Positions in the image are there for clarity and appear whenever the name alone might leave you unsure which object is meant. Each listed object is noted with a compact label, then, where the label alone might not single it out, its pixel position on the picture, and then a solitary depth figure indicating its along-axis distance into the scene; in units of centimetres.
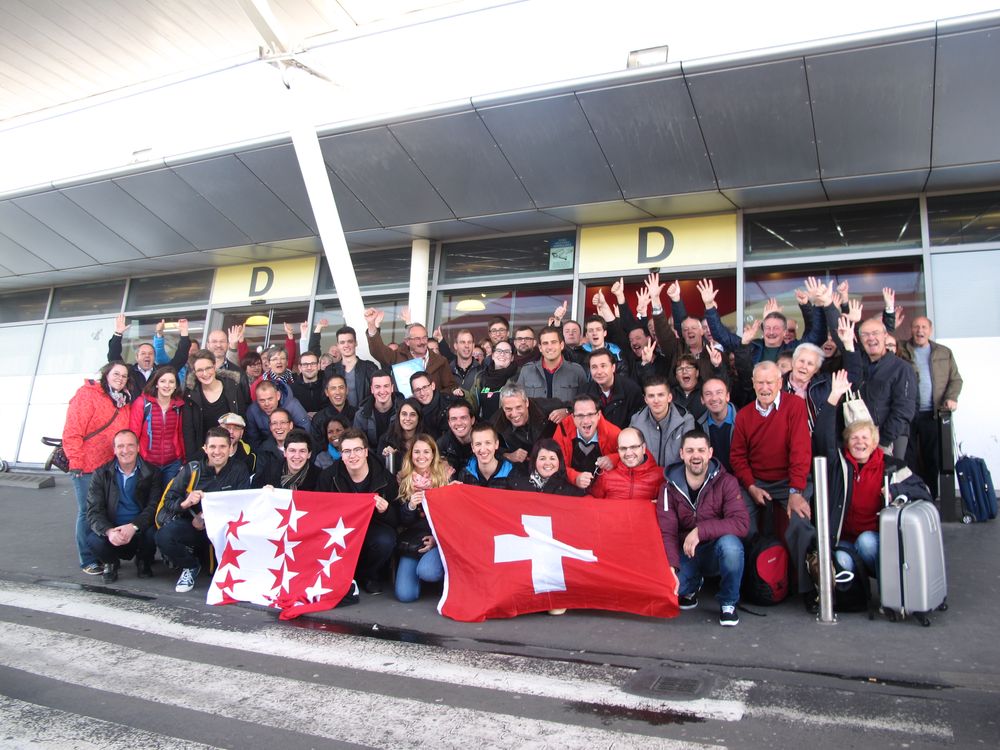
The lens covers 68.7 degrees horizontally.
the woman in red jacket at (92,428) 670
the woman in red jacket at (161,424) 685
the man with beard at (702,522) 487
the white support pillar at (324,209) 877
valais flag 564
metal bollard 471
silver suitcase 456
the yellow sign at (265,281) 1316
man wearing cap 642
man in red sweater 517
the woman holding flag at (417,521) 568
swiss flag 504
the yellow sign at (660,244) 971
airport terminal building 748
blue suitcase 703
